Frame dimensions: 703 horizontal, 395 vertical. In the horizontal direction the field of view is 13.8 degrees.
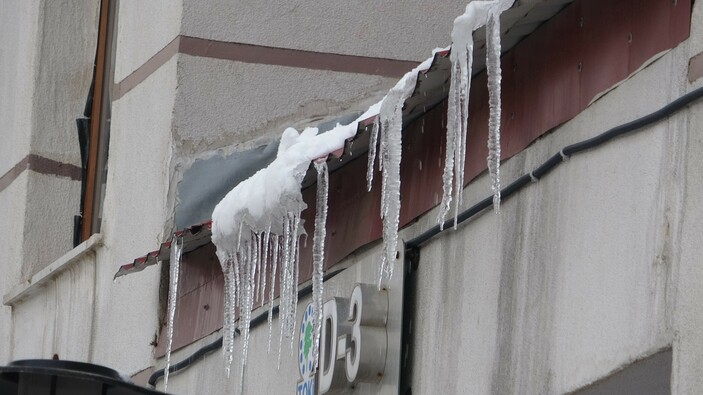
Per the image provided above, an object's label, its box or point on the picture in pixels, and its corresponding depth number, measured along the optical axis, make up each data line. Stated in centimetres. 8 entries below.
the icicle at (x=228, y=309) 1196
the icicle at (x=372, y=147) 955
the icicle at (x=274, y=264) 1128
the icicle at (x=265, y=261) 1137
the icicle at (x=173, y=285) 1289
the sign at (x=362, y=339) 1034
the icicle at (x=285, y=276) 1111
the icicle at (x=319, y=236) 1059
